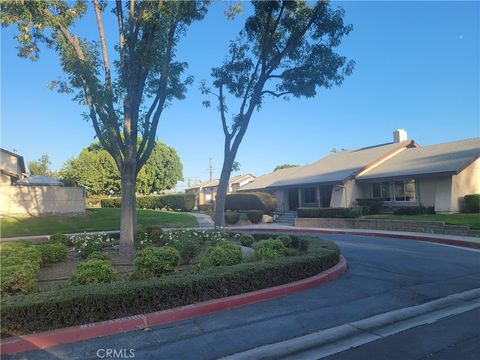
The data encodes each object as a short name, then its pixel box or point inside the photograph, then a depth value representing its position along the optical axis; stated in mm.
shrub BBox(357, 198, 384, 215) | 26484
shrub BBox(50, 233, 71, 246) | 12847
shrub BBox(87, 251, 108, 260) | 8883
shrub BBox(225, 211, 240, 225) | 29367
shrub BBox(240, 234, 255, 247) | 13110
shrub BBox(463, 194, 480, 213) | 22031
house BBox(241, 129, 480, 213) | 23406
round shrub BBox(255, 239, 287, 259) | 8797
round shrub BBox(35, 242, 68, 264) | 10086
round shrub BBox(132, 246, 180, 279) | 7388
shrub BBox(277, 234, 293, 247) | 11781
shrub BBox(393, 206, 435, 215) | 23503
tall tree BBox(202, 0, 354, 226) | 17203
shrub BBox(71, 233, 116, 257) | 11102
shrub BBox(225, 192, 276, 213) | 34062
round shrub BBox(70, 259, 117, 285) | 6734
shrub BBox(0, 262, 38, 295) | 6172
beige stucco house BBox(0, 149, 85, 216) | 27094
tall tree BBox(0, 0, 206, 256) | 11445
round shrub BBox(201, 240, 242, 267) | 8258
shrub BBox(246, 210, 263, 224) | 30141
